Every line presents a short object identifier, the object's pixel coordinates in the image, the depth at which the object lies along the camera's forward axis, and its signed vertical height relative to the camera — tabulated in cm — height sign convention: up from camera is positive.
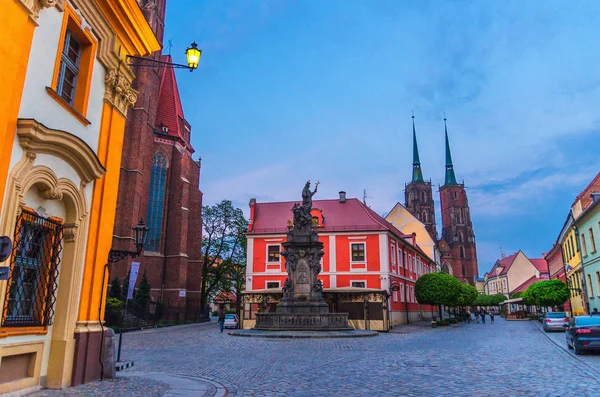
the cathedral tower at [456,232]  11228 +2002
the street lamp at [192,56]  952 +522
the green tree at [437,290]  3647 +174
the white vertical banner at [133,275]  1884 +150
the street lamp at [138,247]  1014 +152
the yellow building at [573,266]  3588 +386
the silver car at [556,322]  2905 -67
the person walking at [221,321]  2850 -61
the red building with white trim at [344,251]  3559 +475
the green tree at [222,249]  5088 +685
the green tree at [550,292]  3741 +155
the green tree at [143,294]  3386 +127
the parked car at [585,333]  1457 -71
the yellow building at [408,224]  5522 +1035
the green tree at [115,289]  3111 +145
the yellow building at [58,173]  710 +247
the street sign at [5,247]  488 +67
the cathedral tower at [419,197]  11369 +2847
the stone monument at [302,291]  2370 +109
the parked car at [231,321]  3347 -72
